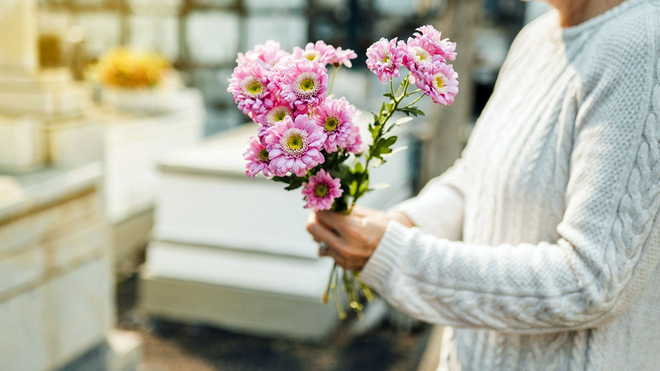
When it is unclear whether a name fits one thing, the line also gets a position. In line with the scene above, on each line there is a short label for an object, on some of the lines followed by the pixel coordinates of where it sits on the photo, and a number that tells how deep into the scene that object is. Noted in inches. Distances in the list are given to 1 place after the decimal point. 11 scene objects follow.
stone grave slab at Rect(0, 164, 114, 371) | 92.8
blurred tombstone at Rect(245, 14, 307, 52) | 289.6
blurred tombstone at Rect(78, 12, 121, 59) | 310.2
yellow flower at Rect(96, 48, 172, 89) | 252.8
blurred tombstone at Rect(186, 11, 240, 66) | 296.4
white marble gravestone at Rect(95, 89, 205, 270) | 213.8
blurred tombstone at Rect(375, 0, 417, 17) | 281.3
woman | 39.9
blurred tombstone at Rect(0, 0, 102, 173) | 107.3
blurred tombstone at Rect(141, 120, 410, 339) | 156.6
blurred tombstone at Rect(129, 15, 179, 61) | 304.0
